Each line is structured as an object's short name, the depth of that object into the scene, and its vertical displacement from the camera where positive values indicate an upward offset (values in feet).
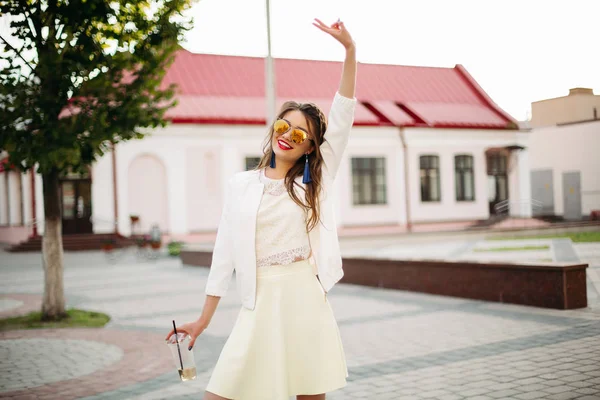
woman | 9.13 -0.95
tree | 27.37 +5.42
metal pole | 42.03 +7.90
